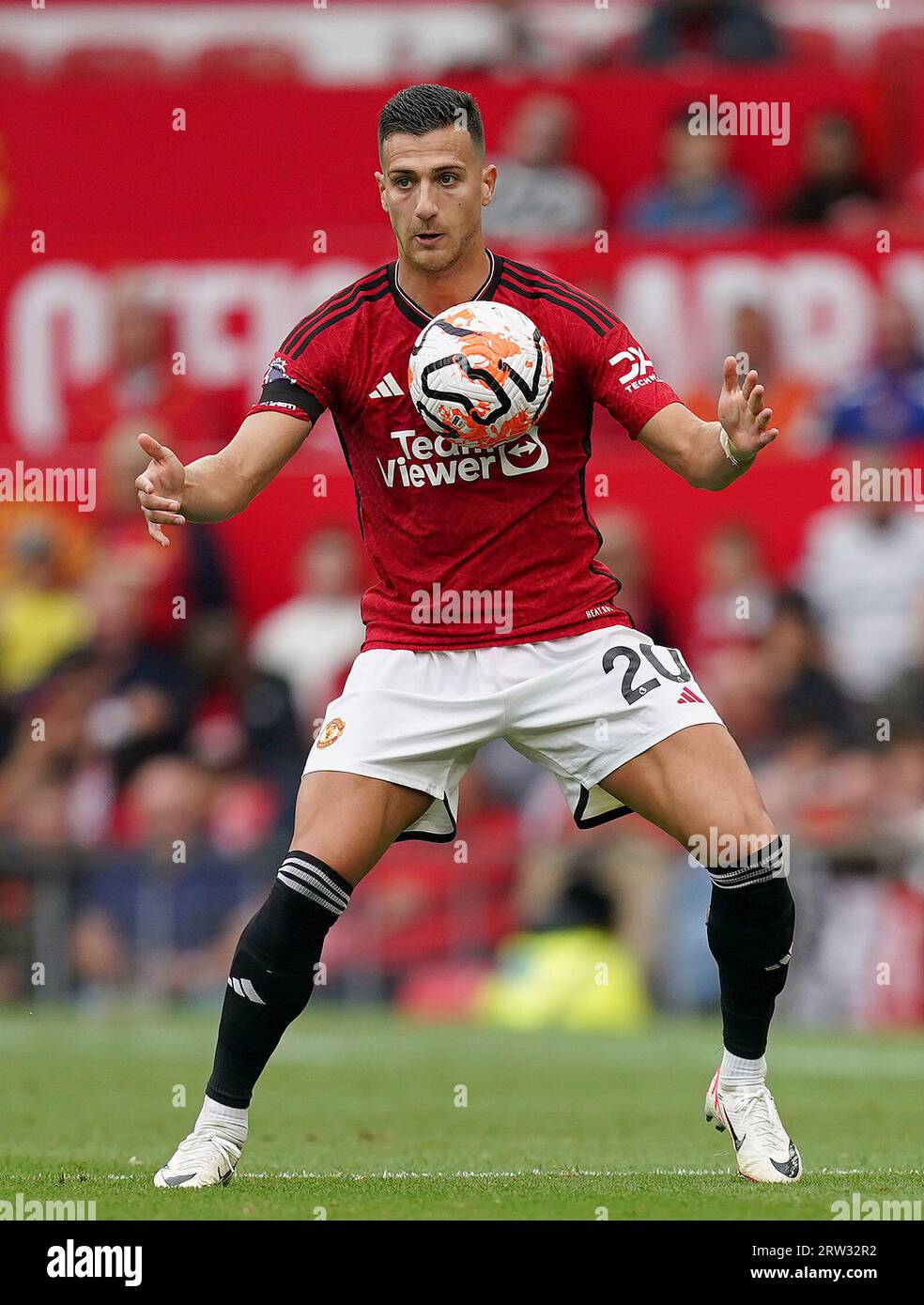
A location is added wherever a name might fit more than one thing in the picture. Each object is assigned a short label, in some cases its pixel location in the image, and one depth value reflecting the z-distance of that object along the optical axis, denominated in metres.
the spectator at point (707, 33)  18.12
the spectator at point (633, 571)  13.95
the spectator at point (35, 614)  14.66
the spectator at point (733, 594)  14.02
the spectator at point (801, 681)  13.45
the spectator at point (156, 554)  14.57
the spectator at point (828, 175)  16.58
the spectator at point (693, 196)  16.70
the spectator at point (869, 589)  14.02
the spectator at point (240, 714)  13.77
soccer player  6.59
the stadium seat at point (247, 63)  18.66
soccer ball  6.52
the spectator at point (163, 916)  13.41
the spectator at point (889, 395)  14.98
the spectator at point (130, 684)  14.09
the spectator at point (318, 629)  14.09
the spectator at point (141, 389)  15.40
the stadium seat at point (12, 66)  18.79
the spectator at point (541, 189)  16.44
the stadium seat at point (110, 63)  19.20
